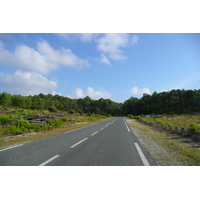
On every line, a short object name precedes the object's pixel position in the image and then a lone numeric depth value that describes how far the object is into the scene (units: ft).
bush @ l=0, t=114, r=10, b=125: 50.76
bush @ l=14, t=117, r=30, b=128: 46.50
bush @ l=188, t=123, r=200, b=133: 33.30
